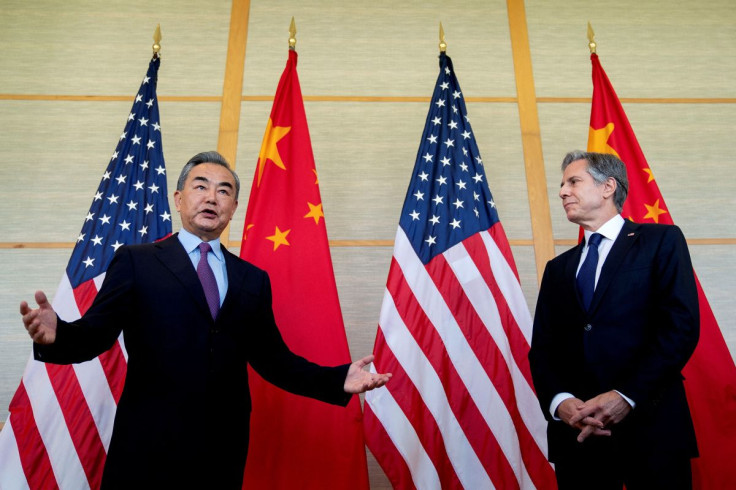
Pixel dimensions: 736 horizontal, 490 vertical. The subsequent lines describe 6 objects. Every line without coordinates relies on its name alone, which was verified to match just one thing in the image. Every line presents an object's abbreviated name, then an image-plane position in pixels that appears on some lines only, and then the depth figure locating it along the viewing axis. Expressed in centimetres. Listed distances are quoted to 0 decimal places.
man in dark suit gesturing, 158
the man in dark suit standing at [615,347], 172
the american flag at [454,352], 234
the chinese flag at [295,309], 229
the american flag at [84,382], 223
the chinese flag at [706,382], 233
